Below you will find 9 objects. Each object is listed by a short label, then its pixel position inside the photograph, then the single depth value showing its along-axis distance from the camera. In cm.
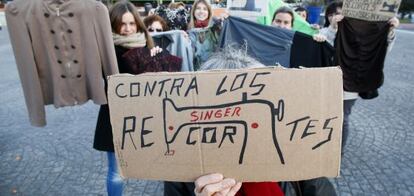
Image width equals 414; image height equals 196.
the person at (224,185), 108
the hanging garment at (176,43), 305
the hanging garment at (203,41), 329
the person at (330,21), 271
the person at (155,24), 361
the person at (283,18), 311
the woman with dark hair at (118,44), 248
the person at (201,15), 387
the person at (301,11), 474
